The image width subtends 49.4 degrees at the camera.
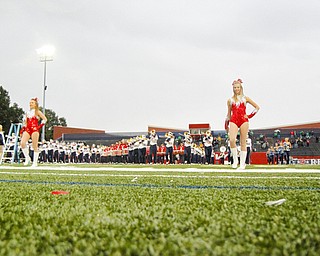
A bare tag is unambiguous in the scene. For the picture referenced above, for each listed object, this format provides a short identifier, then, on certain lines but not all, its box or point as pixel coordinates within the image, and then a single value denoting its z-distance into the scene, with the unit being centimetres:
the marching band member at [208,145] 1931
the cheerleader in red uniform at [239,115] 768
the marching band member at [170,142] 2122
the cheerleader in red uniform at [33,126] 967
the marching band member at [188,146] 2248
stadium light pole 3703
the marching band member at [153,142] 2204
